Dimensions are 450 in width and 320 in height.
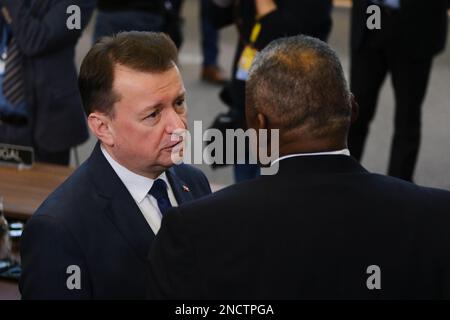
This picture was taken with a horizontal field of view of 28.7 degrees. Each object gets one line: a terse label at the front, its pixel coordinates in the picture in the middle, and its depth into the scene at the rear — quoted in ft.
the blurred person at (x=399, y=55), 13.57
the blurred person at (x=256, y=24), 12.50
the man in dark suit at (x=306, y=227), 5.08
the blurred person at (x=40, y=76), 11.44
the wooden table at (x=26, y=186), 9.71
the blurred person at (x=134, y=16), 14.19
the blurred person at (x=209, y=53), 21.85
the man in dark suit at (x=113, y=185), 5.82
